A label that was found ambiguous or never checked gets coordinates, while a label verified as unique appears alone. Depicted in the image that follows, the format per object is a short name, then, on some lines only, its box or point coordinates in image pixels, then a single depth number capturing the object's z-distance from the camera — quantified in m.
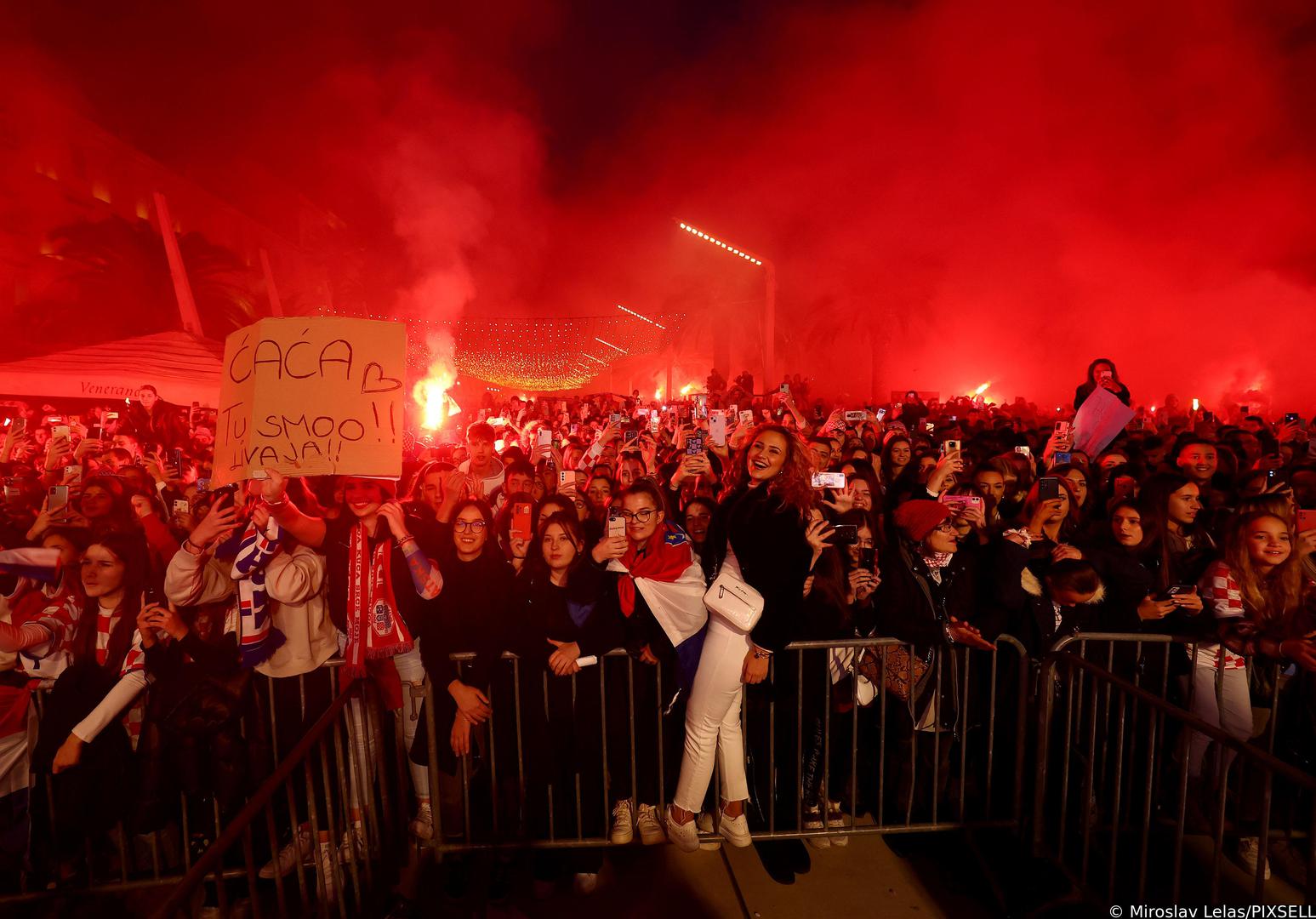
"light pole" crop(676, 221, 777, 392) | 25.38
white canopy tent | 14.95
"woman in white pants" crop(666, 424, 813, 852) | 3.27
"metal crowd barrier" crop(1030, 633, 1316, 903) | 3.08
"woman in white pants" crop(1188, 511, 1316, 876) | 3.42
